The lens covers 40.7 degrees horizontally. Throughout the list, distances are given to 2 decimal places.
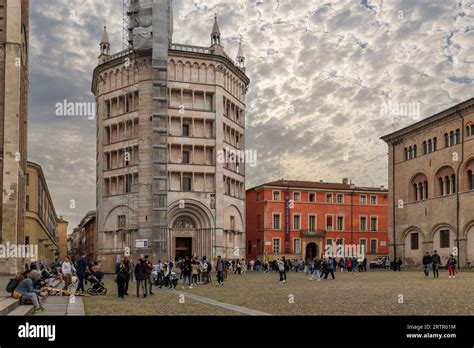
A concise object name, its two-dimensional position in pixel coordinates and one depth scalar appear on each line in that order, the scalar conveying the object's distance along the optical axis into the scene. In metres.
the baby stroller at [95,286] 26.79
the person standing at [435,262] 39.03
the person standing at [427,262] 39.85
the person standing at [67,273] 29.43
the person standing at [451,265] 39.28
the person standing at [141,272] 24.95
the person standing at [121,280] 24.80
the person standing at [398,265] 60.75
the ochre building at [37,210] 70.38
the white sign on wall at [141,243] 58.94
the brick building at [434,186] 55.38
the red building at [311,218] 86.31
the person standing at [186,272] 32.22
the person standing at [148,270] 25.40
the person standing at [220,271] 33.91
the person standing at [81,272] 26.44
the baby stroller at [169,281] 32.00
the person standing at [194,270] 33.12
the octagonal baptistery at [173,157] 64.88
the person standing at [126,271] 25.36
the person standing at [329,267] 39.45
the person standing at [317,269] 38.91
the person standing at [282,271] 35.91
